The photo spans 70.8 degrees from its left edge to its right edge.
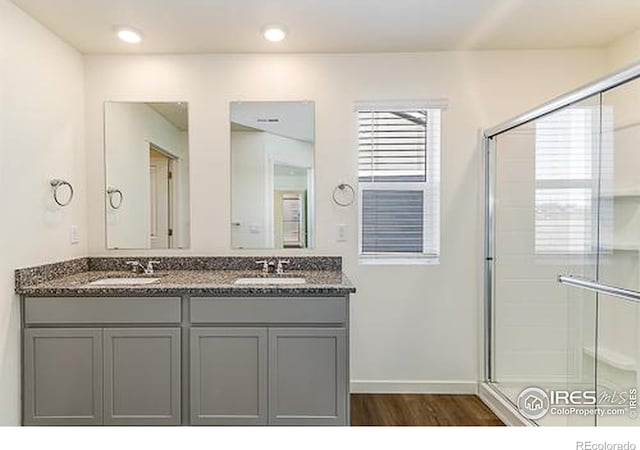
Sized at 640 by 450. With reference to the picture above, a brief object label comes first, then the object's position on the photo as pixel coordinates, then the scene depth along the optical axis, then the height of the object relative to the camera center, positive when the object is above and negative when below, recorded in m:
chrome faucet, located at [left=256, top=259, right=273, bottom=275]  3.08 -0.34
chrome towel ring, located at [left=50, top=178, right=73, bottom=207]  2.75 +0.18
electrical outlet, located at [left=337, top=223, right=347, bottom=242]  3.20 -0.13
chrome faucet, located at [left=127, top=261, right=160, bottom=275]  3.11 -0.35
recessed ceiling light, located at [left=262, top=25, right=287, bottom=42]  2.73 +1.14
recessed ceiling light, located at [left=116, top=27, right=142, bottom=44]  2.75 +1.14
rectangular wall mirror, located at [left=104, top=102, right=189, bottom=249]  3.17 +0.27
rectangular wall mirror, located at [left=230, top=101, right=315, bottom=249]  3.17 +0.30
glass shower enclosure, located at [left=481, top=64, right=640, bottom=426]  2.51 -0.26
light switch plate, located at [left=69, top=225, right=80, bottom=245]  2.97 -0.13
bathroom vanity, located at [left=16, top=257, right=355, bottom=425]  2.46 -0.76
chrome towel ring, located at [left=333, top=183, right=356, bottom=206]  3.19 +0.15
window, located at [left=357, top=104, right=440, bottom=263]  3.23 +0.21
